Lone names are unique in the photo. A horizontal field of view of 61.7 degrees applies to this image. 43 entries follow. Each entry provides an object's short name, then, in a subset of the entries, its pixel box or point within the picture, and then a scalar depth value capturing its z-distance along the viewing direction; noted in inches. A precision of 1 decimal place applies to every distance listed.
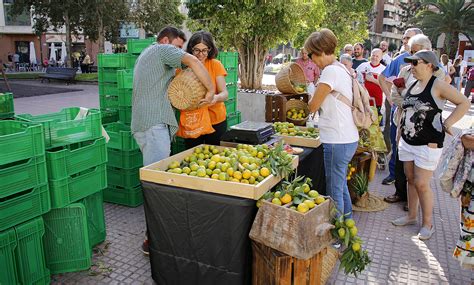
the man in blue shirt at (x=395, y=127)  195.2
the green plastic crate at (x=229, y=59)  233.3
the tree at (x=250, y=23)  370.3
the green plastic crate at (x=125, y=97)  187.9
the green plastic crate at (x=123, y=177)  177.9
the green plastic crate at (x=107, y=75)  203.3
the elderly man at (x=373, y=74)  256.8
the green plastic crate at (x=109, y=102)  211.8
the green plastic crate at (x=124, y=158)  175.3
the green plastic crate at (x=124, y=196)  181.9
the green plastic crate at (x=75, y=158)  115.3
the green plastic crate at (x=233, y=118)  239.1
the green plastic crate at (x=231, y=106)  242.5
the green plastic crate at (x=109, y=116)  202.2
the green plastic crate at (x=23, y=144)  101.7
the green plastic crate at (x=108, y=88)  205.8
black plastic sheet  106.5
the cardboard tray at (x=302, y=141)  167.8
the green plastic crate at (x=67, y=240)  122.7
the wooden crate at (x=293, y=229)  96.3
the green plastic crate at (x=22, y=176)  102.1
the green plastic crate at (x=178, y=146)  194.9
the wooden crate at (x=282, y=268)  101.6
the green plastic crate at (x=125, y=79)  181.9
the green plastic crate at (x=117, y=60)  199.5
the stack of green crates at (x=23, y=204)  102.9
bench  805.9
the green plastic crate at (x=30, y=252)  108.7
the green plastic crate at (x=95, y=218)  137.7
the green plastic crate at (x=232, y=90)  244.6
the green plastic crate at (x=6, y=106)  142.7
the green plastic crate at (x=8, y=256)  103.7
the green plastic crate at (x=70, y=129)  117.8
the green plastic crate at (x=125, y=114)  190.2
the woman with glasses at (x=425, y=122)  141.3
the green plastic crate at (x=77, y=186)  117.2
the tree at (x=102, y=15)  844.1
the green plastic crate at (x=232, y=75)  242.7
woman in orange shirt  147.6
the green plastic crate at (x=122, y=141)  172.6
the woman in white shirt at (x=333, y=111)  131.9
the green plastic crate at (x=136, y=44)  200.7
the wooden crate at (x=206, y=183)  103.9
